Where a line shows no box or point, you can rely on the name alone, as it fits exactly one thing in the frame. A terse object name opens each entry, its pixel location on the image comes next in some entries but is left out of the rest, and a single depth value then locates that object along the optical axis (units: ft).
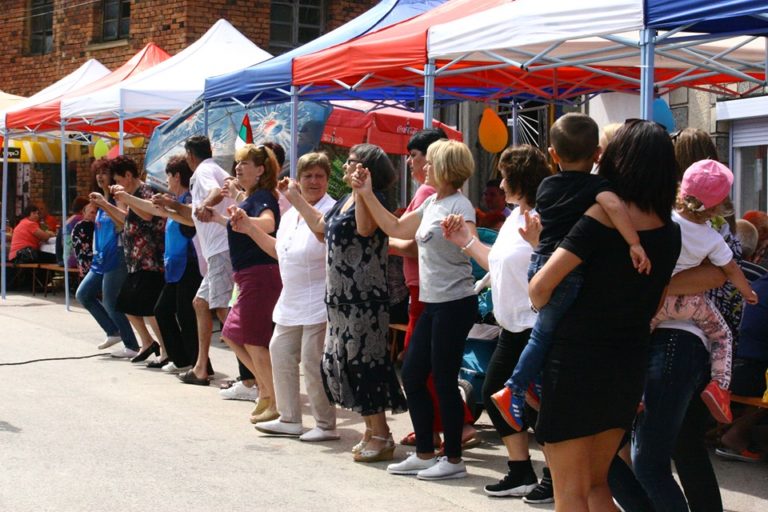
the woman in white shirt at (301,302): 34.86
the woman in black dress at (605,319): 18.69
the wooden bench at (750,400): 31.36
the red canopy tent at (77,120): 77.68
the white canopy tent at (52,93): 83.86
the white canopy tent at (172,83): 71.20
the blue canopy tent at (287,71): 53.48
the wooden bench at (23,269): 89.17
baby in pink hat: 21.75
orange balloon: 64.83
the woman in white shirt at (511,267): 27.31
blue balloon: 47.00
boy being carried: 18.68
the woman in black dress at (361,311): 31.99
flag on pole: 61.48
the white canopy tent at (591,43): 31.65
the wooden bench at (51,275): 86.54
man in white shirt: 43.61
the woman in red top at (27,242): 89.75
